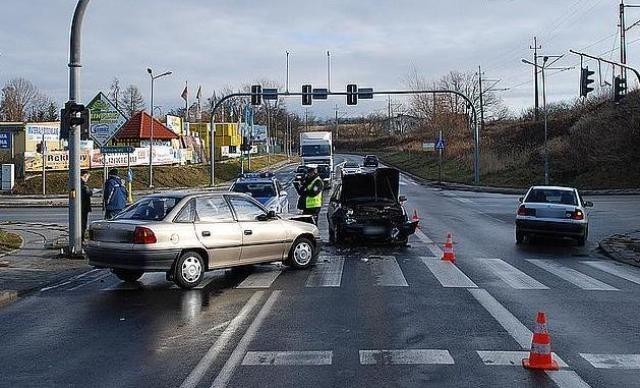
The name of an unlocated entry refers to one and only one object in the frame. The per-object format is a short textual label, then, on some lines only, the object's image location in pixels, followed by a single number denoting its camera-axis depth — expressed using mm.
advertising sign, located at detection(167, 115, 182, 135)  68125
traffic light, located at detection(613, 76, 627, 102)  29109
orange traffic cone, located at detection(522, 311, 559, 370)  7223
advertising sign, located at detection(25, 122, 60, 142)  48406
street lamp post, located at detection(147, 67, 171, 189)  48250
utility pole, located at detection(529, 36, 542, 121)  74625
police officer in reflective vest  19219
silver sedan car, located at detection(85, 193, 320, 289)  11695
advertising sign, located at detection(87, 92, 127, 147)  16812
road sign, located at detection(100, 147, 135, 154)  19267
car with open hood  18109
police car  22484
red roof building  59688
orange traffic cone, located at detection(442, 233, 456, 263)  15773
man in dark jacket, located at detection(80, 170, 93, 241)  19031
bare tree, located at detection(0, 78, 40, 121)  101519
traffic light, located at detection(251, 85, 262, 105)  39491
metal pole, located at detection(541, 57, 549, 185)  45250
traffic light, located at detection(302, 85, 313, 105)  40594
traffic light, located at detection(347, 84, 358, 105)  40312
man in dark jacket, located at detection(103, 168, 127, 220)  18438
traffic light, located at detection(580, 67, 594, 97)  30203
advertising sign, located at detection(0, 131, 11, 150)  40812
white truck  53594
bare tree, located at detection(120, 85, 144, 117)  108875
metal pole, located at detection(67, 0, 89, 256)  15789
